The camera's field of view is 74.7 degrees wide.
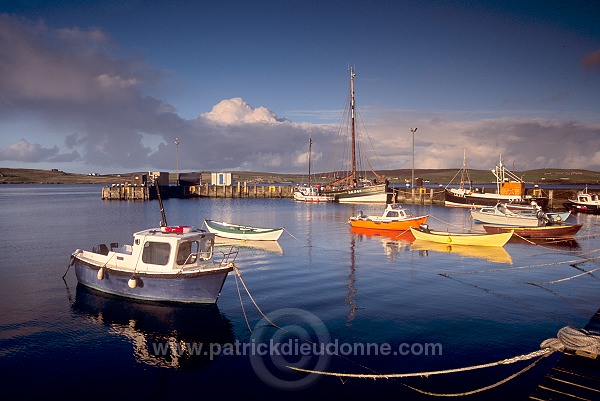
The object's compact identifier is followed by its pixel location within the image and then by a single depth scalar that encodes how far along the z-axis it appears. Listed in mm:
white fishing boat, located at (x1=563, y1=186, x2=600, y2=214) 68500
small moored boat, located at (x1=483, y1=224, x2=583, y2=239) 40334
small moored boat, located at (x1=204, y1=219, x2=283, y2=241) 38281
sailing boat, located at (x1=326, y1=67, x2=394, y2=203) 86750
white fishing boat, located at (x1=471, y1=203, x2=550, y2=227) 43966
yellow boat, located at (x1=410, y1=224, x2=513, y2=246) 35122
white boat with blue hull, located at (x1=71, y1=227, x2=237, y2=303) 18734
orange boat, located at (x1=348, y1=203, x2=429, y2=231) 43653
